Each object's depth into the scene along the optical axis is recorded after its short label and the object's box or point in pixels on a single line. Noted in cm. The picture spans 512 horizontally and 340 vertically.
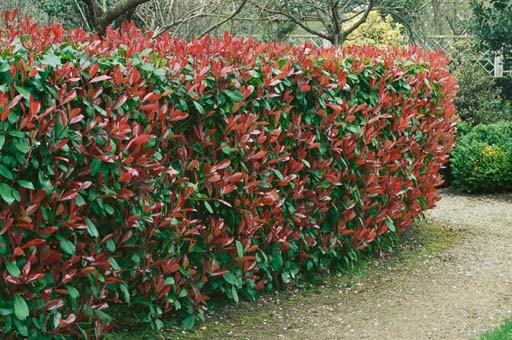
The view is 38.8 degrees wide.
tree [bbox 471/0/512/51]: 1276
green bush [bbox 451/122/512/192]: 1020
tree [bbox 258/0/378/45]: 1338
